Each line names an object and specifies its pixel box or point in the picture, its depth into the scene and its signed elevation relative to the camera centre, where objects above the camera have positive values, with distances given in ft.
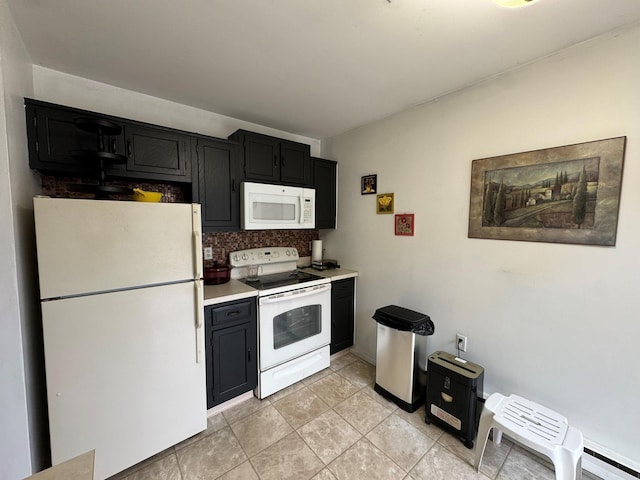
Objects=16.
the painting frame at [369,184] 8.29 +1.35
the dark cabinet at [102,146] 4.75 +1.64
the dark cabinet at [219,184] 6.68 +1.08
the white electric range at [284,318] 6.79 -2.87
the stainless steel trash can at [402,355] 6.39 -3.61
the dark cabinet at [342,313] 8.56 -3.22
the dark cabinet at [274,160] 7.39 +2.04
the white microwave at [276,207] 7.30 +0.51
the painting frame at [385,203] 7.82 +0.66
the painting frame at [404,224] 7.32 -0.01
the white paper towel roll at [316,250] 9.88 -1.10
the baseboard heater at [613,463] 4.29 -4.29
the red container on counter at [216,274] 7.14 -1.54
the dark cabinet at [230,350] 6.01 -3.27
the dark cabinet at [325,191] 9.10 +1.23
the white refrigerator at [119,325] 4.14 -1.95
